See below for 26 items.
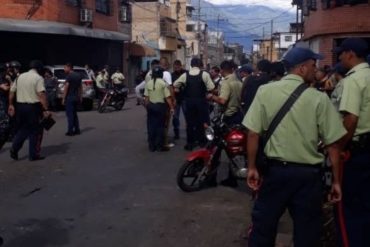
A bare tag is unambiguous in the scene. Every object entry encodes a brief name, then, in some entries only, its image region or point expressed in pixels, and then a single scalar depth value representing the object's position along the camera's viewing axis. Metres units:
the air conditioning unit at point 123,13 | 41.22
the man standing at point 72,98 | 14.67
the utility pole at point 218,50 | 99.25
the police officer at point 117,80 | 24.98
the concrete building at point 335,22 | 21.80
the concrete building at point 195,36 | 78.77
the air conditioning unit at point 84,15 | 30.31
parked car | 22.23
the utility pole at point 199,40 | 78.94
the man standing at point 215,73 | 16.64
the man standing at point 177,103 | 13.15
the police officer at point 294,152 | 4.18
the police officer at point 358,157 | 4.88
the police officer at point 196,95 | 11.55
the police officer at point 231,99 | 9.27
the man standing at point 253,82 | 8.60
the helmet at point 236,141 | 7.89
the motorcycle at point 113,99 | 22.38
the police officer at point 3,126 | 7.09
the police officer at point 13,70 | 14.83
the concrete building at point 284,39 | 75.85
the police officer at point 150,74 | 12.62
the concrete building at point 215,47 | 94.11
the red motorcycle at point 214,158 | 7.96
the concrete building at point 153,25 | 57.39
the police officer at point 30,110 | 10.83
